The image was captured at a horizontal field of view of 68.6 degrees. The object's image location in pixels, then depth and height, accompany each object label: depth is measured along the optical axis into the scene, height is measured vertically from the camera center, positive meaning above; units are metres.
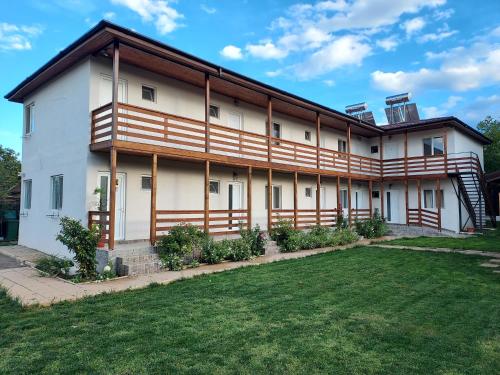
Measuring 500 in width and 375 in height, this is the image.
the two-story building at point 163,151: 11.15 +2.28
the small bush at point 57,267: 9.44 -1.47
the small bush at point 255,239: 12.62 -1.06
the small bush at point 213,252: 11.10 -1.30
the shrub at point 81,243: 9.09 -0.83
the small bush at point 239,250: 11.71 -1.34
